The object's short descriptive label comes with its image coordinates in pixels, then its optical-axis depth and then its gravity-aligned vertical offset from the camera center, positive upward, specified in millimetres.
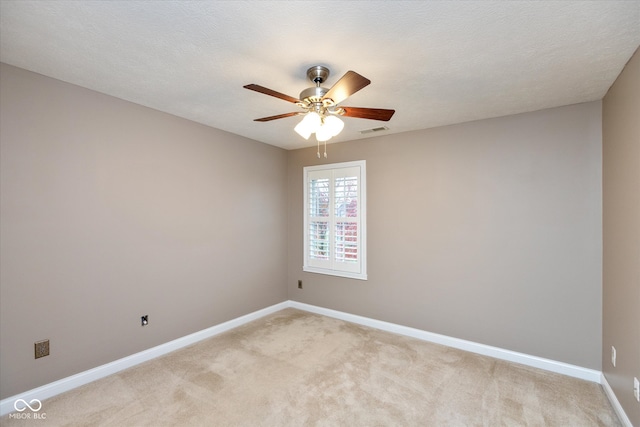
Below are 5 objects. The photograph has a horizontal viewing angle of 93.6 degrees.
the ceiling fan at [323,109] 1910 +755
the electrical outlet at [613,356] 2303 -1083
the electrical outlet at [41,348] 2292 -1016
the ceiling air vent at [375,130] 3530 +1038
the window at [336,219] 4020 -42
